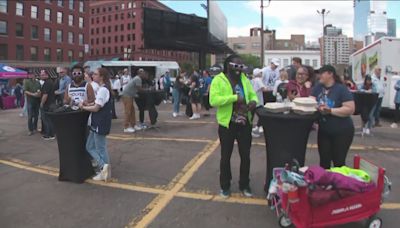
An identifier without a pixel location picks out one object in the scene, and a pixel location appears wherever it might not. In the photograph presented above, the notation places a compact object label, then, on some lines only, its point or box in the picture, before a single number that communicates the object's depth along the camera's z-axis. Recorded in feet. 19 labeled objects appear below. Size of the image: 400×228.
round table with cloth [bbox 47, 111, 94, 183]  19.75
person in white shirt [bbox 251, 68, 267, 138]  30.76
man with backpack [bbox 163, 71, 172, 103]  71.82
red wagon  12.47
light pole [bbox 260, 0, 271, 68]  105.81
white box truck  44.60
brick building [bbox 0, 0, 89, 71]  189.78
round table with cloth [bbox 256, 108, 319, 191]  15.47
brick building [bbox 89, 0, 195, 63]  345.72
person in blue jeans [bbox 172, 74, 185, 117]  47.80
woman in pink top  22.41
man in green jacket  16.51
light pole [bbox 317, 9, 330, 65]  163.53
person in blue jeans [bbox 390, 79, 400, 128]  40.93
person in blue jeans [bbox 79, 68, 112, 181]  19.63
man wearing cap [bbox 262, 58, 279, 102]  33.37
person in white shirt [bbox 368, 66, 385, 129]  36.58
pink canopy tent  79.93
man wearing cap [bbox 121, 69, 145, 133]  35.14
